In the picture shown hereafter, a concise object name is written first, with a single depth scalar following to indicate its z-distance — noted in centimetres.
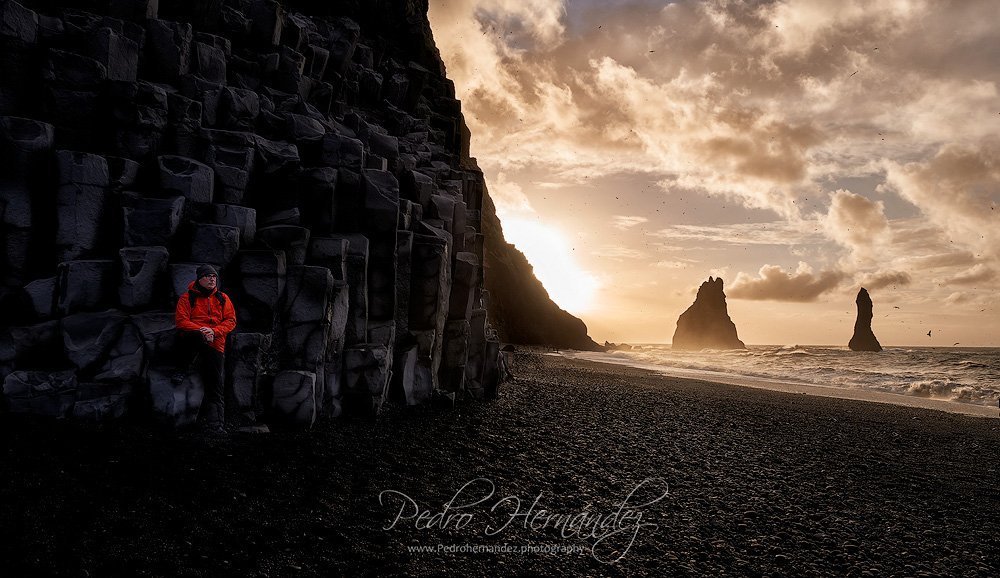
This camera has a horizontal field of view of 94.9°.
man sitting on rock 1002
